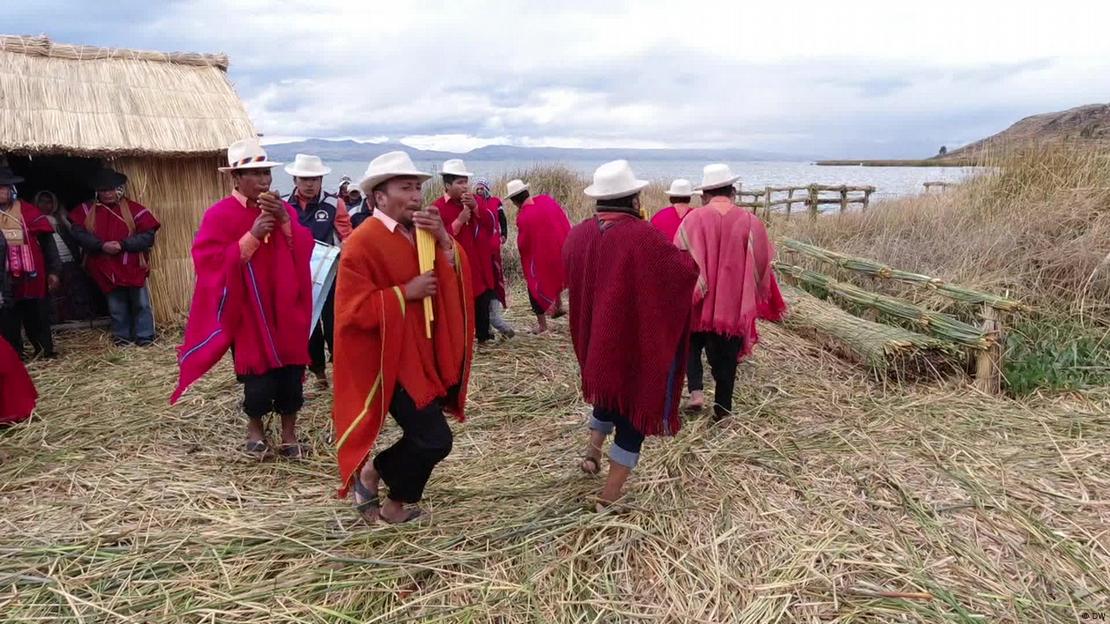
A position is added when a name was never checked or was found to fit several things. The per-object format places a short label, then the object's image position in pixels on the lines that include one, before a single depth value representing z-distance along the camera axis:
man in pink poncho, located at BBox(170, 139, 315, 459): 3.90
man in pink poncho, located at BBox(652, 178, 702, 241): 6.08
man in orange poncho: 2.98
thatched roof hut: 7.03
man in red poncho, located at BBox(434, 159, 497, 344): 6.53
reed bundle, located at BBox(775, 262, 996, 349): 5.71
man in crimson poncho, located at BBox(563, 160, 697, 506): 3.24
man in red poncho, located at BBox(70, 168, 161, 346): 7.05
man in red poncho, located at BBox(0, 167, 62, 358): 6.26
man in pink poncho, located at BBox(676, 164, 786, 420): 4.63
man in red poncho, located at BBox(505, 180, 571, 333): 7.18
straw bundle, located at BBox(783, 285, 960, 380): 5.78
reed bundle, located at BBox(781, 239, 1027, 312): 5.70
